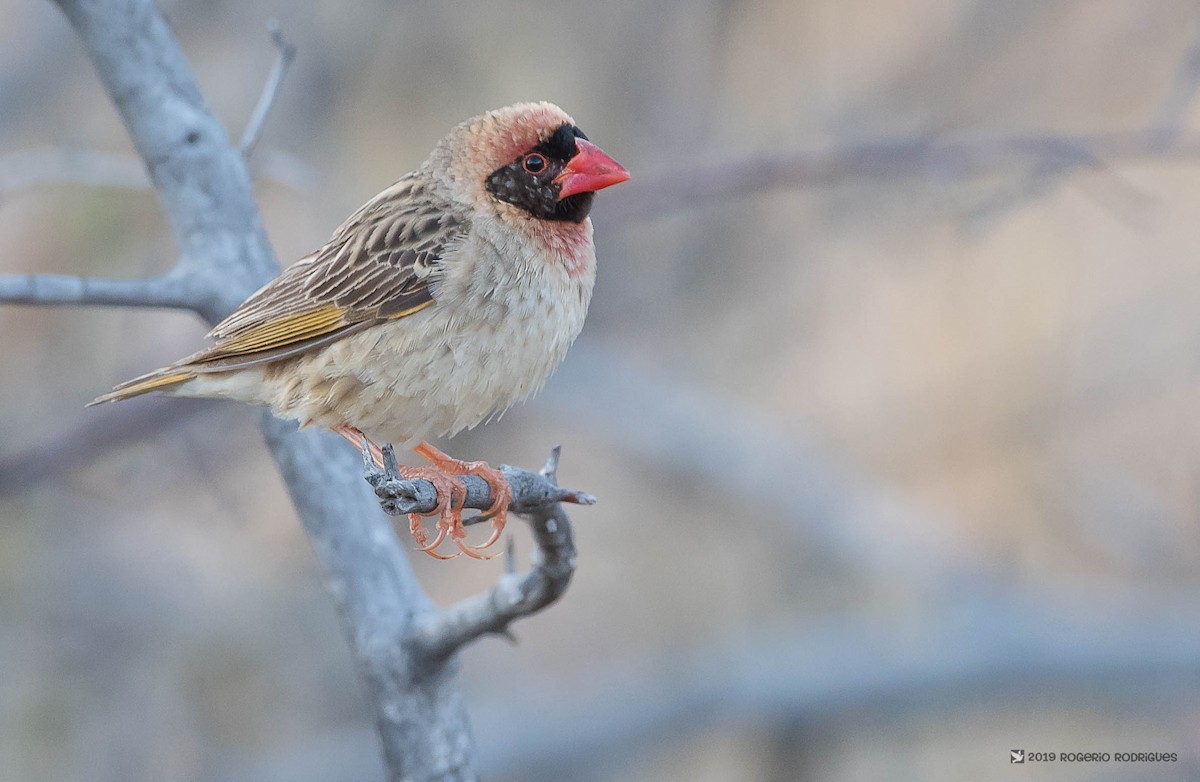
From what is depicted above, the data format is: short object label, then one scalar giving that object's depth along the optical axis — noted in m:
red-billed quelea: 8.30
